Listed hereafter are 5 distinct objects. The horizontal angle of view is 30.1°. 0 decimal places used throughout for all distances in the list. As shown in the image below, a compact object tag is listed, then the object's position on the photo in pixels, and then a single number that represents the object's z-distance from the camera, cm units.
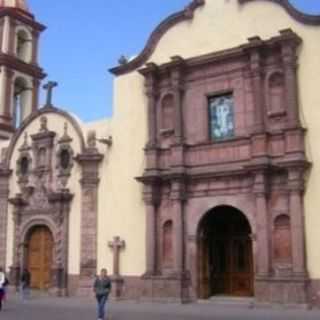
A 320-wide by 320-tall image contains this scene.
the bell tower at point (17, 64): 2986
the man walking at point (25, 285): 2255
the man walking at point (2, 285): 1733
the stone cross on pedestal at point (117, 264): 2195
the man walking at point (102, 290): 1498
